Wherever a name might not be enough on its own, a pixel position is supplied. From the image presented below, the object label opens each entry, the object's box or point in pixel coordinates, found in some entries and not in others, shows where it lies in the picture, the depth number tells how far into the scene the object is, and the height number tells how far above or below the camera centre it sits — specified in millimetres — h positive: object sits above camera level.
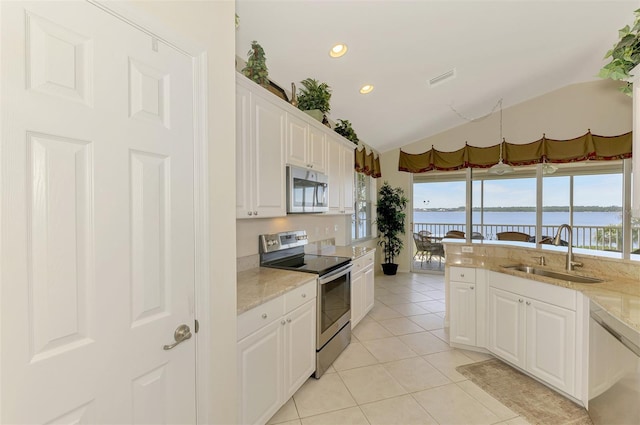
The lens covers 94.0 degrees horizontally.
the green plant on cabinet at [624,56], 1692 +893
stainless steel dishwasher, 1508 -911
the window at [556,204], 4992 +115
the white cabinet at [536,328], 2117 -937
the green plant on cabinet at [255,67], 2229 +1079
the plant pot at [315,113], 3068 +1006
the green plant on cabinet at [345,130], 3859 +1054
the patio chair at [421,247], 6500 -805
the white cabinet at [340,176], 3485 +439
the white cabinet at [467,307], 2830 -937
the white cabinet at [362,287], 3365 -939
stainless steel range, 2457 -648
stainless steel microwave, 2576 +189
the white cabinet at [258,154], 2035 +427
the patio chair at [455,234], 6212 -501
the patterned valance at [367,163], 5136 +882
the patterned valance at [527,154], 4765 +1022
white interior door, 776 -25
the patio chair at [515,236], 5738 -508
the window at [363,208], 5559 +54
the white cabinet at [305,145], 2623 +637
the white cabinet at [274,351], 1653 -901
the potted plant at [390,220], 6242 -200
